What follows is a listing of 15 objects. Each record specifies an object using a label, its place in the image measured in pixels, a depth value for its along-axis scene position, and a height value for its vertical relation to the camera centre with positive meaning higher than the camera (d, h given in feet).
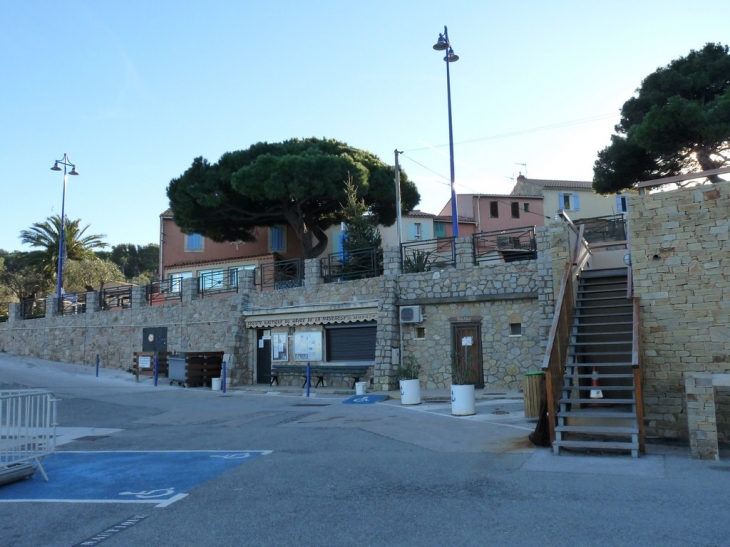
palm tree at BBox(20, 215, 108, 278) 134.88 +23.16
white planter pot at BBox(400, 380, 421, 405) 49.42 -3.71
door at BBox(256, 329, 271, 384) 76.07 -1.12
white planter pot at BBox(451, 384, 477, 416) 41.88 -3.78
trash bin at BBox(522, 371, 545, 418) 38.75 -3.04
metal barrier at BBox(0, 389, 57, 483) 26.37 -4.00
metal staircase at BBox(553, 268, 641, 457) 29.25 -1.34
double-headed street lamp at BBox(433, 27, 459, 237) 73.92 +33.53
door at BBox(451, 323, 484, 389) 59.00 -0.13
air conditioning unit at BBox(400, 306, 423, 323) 62.03 +2.99
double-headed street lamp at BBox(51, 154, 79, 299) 107.34 +25.15
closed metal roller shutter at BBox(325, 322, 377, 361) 66.54 +0.39
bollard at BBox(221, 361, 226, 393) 67.56 -3.39
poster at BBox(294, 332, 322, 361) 70.08 +0.00
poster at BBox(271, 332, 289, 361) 73.01 -0.05
